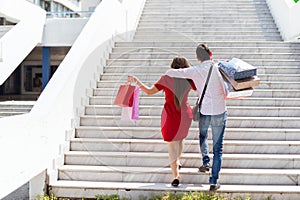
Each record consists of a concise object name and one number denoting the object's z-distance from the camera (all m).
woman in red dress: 4.14
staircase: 4.57
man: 4.04
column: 16.52
